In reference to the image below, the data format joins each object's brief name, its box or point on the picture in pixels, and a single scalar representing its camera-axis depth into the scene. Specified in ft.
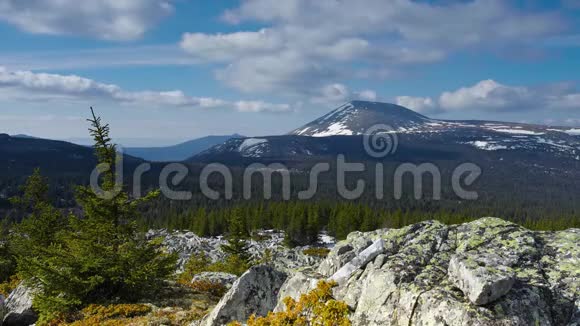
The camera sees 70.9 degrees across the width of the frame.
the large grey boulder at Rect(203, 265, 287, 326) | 47.67
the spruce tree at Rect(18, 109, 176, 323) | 61.11
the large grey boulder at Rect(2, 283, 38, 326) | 67.08
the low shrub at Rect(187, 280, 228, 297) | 75.92
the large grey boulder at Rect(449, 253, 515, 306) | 29.17
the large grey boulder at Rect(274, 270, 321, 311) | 41.68
